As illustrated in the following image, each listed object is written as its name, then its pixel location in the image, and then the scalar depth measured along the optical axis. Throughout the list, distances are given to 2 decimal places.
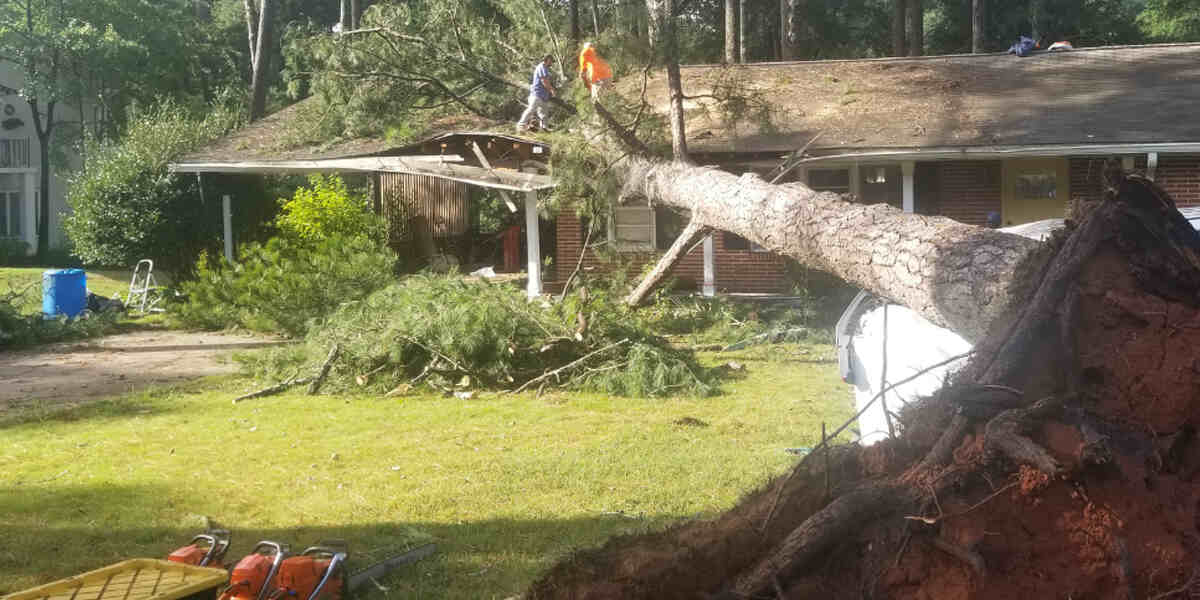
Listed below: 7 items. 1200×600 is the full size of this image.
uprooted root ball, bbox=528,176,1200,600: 2.58
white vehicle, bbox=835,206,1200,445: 5.45
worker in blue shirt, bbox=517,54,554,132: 13.77
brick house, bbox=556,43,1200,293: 16.27
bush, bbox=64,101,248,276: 22.28
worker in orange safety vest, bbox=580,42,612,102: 11.93
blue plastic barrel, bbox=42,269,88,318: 17.45
